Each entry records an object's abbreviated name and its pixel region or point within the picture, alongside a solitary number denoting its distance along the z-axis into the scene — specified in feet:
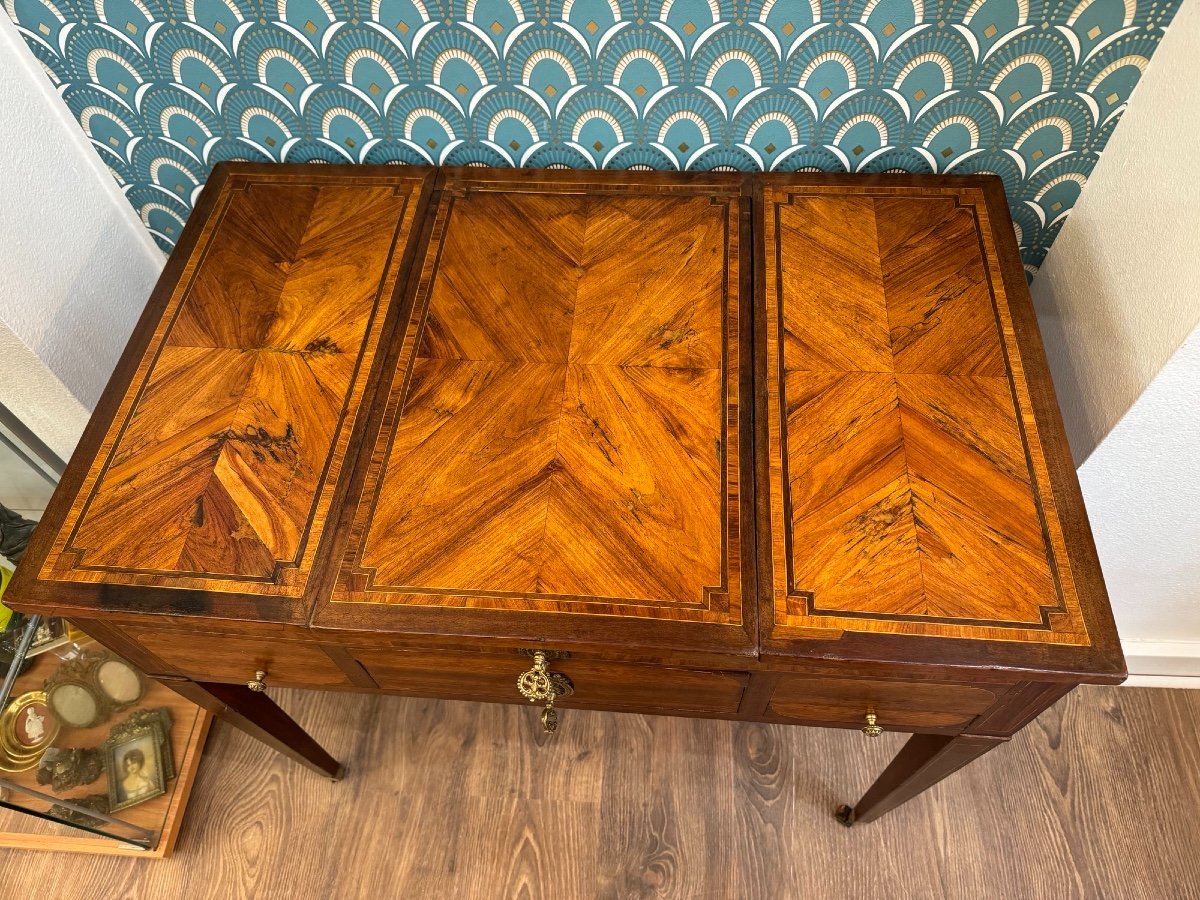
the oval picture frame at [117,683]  4.78
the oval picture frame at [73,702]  4.55
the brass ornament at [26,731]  4.29
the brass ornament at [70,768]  4.43
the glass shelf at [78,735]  4.33
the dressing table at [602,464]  2.72
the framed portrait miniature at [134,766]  4.61
